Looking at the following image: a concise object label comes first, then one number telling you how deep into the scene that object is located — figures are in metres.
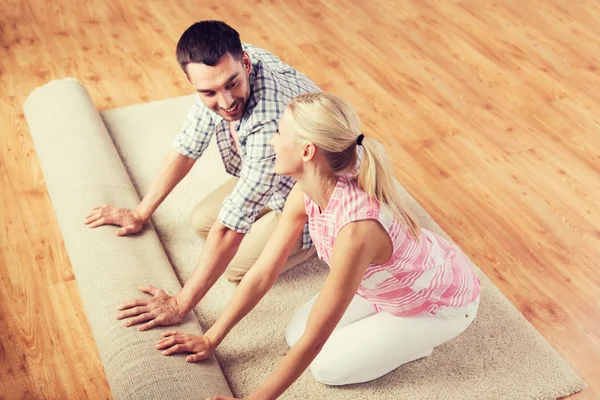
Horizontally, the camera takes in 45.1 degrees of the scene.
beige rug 1.99
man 1.88
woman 1.62
